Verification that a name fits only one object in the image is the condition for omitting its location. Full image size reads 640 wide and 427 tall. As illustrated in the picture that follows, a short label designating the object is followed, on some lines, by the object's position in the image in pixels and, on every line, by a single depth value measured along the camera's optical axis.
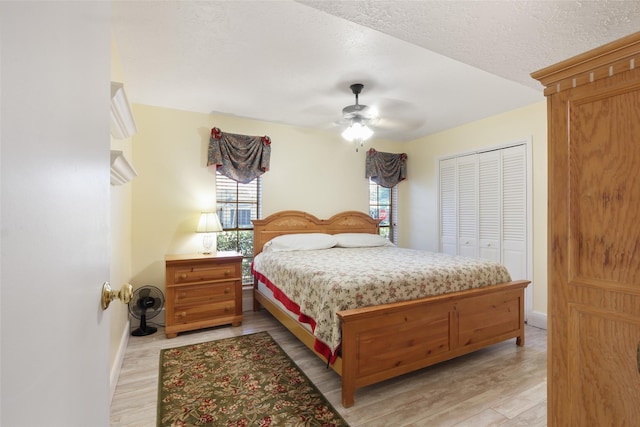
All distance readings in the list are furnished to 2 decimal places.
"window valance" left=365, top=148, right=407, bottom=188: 4.81
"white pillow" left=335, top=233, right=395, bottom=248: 4.06
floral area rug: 1.79
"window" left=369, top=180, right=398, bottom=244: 5.07
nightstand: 3.03
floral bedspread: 2.06
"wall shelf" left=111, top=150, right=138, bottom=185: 1.66
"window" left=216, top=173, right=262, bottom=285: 3.91
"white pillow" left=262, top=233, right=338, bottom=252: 3.71
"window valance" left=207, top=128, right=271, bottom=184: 3.68
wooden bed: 1.96
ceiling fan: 3.09
